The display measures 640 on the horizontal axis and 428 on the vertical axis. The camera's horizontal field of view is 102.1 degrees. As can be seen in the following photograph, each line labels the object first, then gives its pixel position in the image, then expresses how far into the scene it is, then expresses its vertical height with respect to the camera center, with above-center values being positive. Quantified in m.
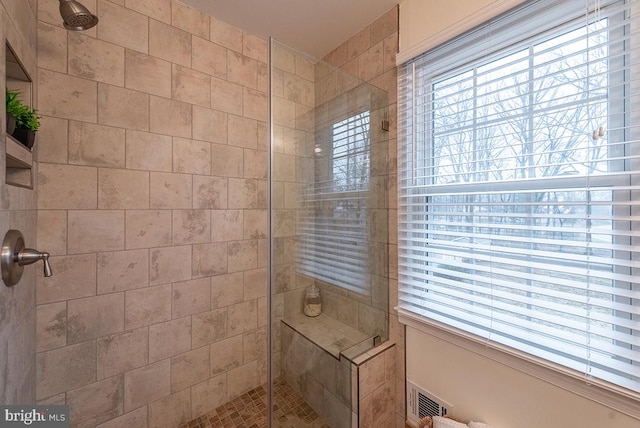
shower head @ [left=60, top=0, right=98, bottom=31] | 0.92 +0.72
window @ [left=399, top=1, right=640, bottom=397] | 0.83 +0.09
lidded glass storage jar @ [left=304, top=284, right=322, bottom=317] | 1.21 -0.43
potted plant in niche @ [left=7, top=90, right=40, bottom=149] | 0.84 +0.32
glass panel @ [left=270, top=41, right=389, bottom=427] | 1.08 -0.11
